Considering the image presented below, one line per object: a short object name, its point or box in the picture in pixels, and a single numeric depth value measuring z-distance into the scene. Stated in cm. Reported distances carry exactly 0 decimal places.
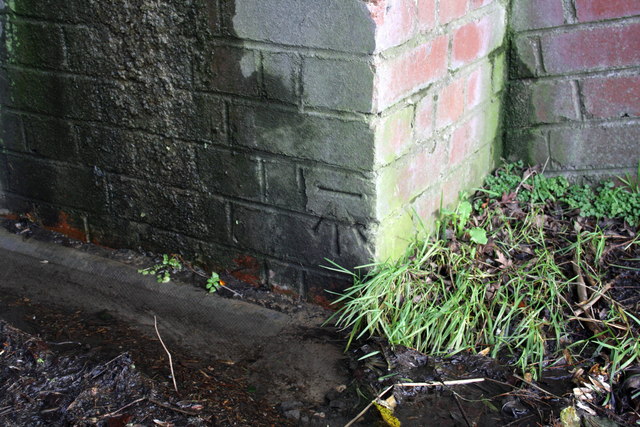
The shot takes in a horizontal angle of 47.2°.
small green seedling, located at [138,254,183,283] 332
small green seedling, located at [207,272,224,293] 320
